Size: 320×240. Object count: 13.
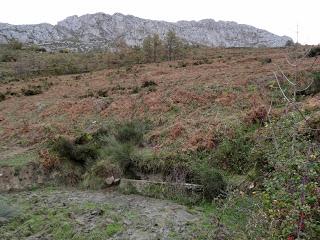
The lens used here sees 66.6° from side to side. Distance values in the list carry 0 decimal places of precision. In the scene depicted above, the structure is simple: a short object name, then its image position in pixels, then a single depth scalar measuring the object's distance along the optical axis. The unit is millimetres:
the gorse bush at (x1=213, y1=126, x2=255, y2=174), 7639
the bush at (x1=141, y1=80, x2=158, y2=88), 16876
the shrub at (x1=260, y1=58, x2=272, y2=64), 18810
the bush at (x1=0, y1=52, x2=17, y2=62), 41357
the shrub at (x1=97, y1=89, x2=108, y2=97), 16740
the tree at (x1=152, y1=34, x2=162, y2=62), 39782
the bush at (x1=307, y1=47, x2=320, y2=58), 17315
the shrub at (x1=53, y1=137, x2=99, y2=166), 9676
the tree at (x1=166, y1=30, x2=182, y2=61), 40380
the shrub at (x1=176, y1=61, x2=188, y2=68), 23989
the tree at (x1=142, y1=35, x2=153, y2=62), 39883
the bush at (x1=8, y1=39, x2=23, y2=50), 50969
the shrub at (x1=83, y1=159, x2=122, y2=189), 8493
